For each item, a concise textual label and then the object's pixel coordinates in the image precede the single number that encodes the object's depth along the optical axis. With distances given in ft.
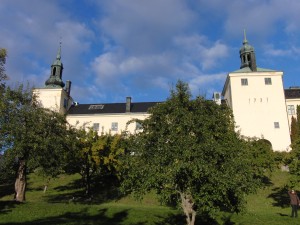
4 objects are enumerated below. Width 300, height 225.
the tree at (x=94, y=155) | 120.78
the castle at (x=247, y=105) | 183.42
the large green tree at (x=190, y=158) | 52.47
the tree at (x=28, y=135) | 86.22
